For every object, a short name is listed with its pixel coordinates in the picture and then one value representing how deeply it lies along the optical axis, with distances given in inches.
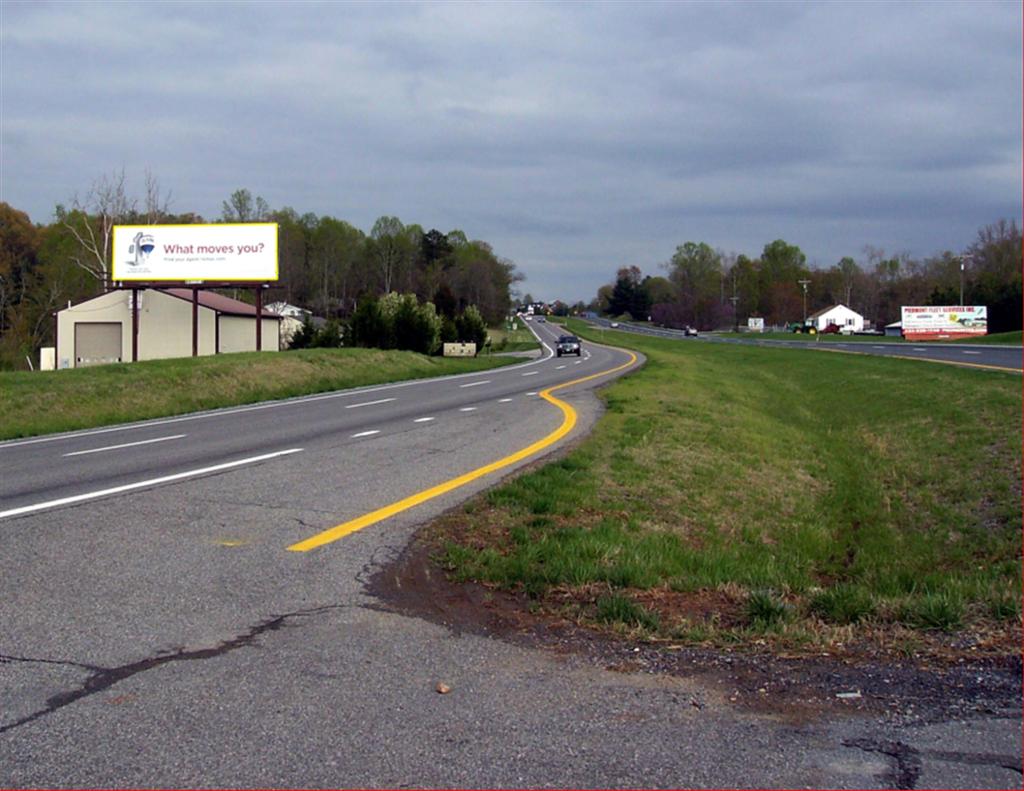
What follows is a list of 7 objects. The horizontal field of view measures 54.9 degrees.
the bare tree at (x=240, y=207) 4266.7
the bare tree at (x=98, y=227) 2453.2
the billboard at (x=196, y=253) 1845.5
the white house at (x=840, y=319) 5093.5
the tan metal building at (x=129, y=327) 2133.4
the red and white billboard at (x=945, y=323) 3139.8
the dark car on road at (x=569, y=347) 2807.6
